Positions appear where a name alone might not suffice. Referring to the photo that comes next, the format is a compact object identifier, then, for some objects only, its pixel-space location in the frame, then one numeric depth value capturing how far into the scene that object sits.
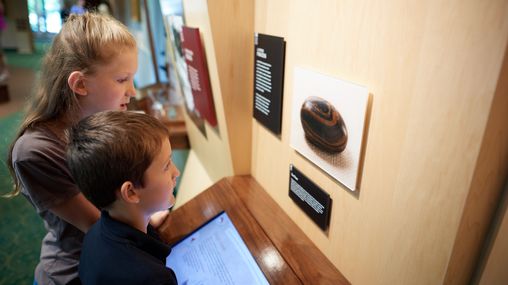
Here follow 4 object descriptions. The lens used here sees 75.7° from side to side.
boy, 0.75
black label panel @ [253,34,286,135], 1.11
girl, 0.93
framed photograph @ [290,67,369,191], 0.79
